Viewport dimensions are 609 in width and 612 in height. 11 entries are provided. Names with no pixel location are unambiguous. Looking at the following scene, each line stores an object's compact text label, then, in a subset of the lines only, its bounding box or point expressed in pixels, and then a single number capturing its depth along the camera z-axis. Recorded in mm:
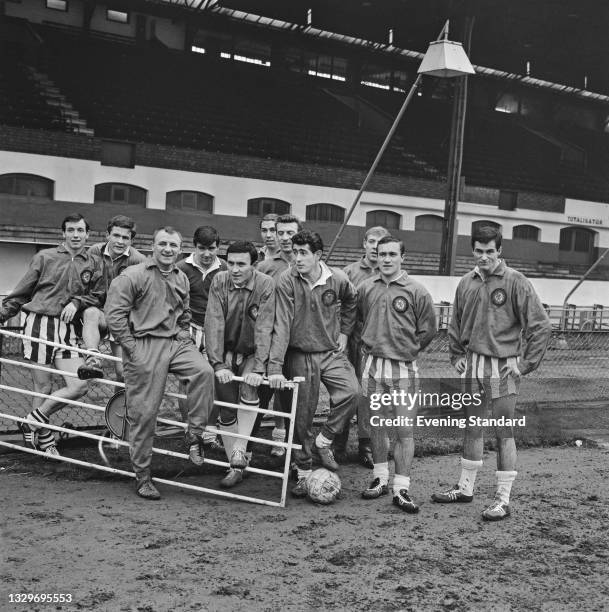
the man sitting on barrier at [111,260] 6707
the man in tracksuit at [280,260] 7051
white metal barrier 5828
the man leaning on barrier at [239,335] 6043
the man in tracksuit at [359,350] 6832
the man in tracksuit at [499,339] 5691
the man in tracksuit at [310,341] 6066
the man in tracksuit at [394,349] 5887
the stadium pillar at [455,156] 20203
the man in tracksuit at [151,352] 5801
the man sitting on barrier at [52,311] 6559
